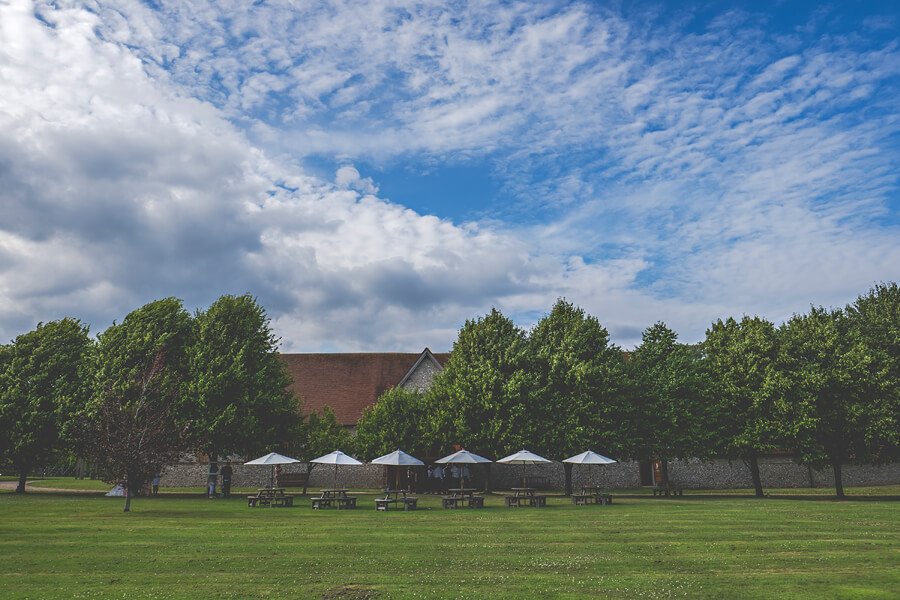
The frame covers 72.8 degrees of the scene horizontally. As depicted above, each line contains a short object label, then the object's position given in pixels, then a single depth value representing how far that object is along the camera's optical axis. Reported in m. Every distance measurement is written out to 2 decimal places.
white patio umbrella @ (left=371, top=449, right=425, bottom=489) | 32.47
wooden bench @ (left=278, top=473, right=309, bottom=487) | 47.66
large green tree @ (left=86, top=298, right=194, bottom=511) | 25.91
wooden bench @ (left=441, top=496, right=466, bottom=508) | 29.58
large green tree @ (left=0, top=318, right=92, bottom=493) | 37.19
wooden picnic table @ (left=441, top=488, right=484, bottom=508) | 29.67
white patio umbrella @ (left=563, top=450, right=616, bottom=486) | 32.66
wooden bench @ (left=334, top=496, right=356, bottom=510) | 29.80
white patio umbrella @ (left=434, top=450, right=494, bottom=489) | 33.06
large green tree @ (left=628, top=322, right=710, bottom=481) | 38.44
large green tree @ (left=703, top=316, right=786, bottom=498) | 37.19
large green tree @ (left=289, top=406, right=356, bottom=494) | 40.22
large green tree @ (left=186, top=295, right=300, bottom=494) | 35.84
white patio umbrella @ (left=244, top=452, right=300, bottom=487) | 32.91
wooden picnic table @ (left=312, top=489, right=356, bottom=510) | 29.59
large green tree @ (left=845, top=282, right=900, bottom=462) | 35.59
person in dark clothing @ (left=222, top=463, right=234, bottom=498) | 36.50
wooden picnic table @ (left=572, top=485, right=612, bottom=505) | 31.88
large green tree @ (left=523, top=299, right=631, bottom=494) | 37.88
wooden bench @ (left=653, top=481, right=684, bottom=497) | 38.52
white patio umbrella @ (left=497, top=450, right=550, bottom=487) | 33.03
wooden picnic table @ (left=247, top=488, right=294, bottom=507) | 30.29
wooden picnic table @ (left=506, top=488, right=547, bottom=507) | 31.05
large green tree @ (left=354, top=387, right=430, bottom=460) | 40.44
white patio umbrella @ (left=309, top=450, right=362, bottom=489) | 32.12
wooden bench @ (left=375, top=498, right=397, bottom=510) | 27.92
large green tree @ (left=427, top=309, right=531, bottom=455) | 37.94
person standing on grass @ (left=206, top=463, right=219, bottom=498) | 35.69
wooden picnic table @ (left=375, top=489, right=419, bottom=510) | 28.01
